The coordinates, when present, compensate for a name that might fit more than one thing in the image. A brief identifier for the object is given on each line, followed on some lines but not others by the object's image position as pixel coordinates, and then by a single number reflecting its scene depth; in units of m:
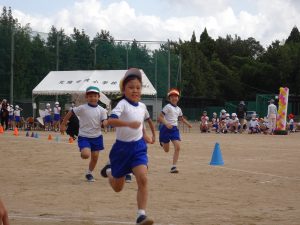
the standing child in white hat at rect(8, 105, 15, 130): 36.92
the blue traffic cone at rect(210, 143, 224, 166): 15.23
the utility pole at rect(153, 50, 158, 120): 45.24
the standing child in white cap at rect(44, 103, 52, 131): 35.84
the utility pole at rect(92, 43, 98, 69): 44.07
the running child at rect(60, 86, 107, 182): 11.56
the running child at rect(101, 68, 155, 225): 7.37
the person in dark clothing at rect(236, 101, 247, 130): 36.35
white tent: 34.27
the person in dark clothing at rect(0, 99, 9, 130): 34.25
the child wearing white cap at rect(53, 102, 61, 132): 35.15
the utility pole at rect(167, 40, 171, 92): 45.00
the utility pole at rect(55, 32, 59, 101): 42.31
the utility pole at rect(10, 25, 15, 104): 40.57
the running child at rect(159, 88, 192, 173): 13.25
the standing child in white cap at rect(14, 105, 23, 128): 36.56
